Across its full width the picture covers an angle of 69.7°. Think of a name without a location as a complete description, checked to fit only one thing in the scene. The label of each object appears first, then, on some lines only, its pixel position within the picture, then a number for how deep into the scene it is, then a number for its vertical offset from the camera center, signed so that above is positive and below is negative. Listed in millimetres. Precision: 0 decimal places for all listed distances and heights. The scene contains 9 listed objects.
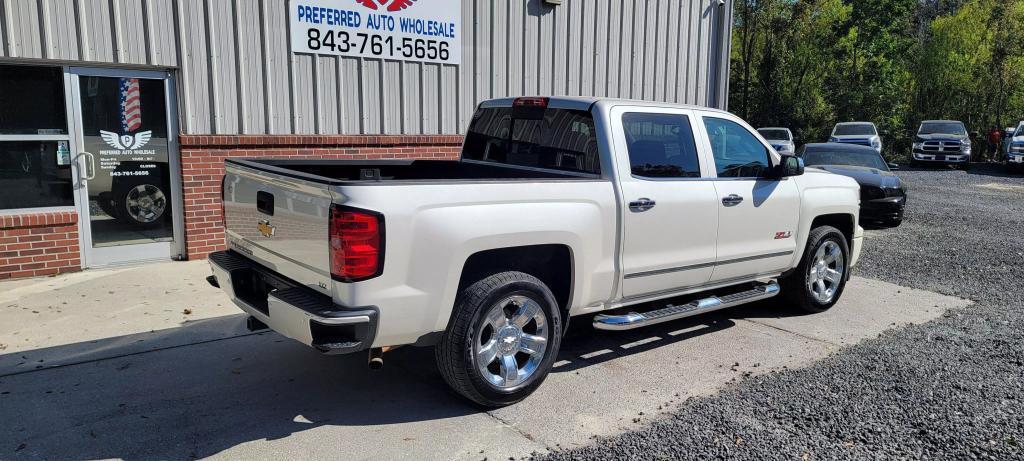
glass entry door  7727 -401
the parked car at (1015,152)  25750 -743
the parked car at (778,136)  27356 -233
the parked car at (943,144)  27312 -519
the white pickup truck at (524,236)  3781 -652
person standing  32094 -458
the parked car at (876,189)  11977 -958
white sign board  8789 +1262
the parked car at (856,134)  26269 -141
